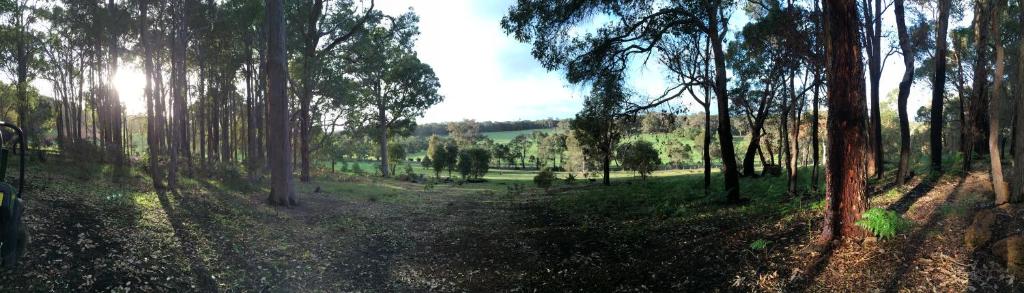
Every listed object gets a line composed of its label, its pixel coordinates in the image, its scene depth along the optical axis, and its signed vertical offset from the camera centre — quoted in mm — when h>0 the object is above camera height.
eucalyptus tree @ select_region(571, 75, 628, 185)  14961 +1102
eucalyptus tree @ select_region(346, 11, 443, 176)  43406 +5213
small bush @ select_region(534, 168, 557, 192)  33094 -2430
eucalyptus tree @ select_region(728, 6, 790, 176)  14602 +2747
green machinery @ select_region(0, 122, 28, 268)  4159 -531
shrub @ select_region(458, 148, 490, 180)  52156 -1707
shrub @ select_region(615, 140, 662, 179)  37188 -1228
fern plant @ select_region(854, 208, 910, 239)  5793 -1085
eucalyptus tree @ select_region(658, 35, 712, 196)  17156 +3002
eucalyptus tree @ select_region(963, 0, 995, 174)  10862 +1536
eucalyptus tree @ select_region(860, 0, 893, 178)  12000 +2042
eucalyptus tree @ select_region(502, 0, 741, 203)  13016 +3163
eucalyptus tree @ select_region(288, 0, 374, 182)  24578 +6172
